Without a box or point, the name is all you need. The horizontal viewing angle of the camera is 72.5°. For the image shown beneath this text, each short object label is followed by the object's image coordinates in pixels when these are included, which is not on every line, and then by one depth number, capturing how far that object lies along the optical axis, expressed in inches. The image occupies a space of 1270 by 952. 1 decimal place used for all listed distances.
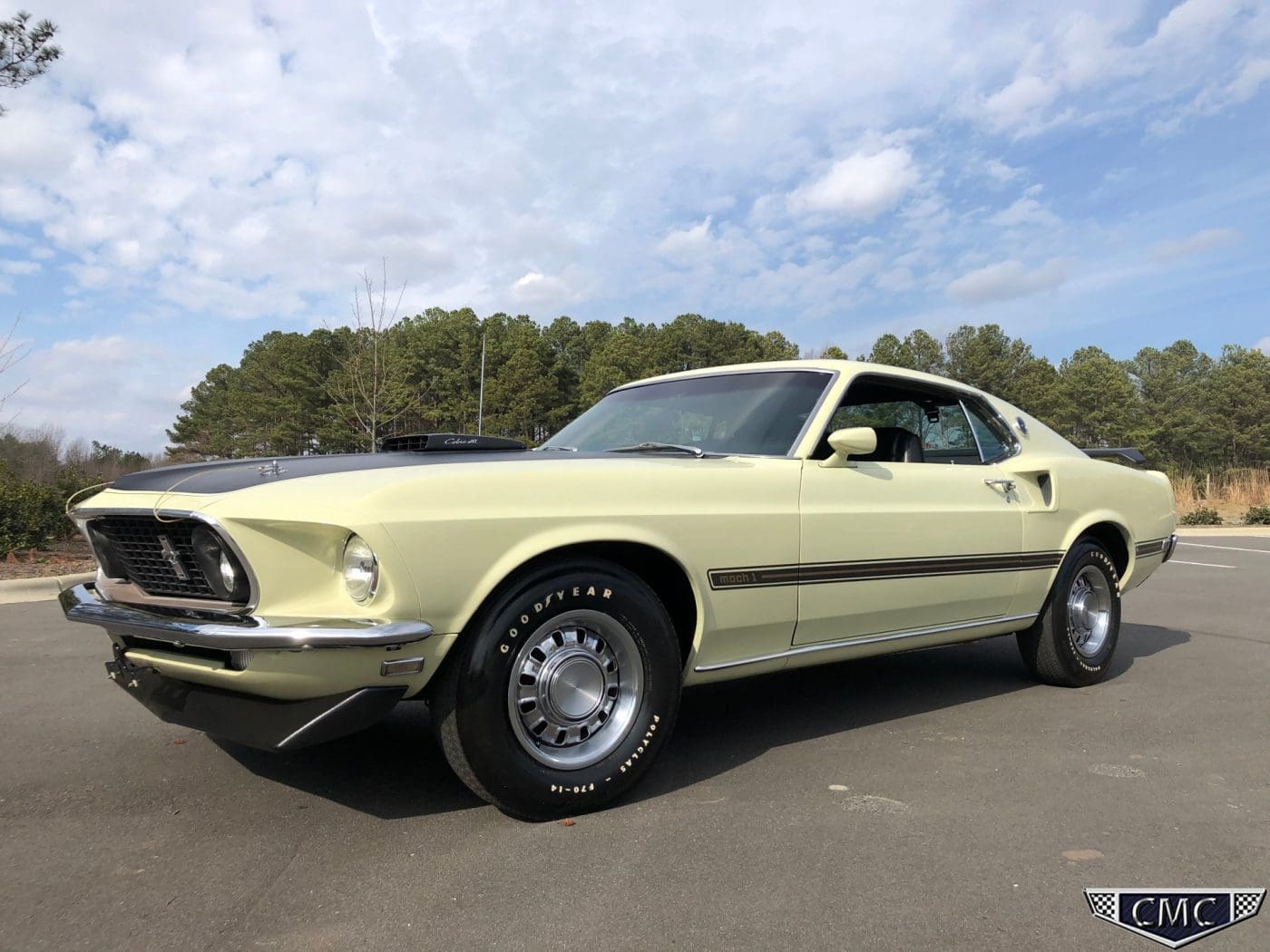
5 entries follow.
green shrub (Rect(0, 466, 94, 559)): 399.5
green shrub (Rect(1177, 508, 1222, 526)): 808.3
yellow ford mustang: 95.3
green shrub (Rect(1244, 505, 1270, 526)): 782.5
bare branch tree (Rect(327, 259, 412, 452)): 660.1
